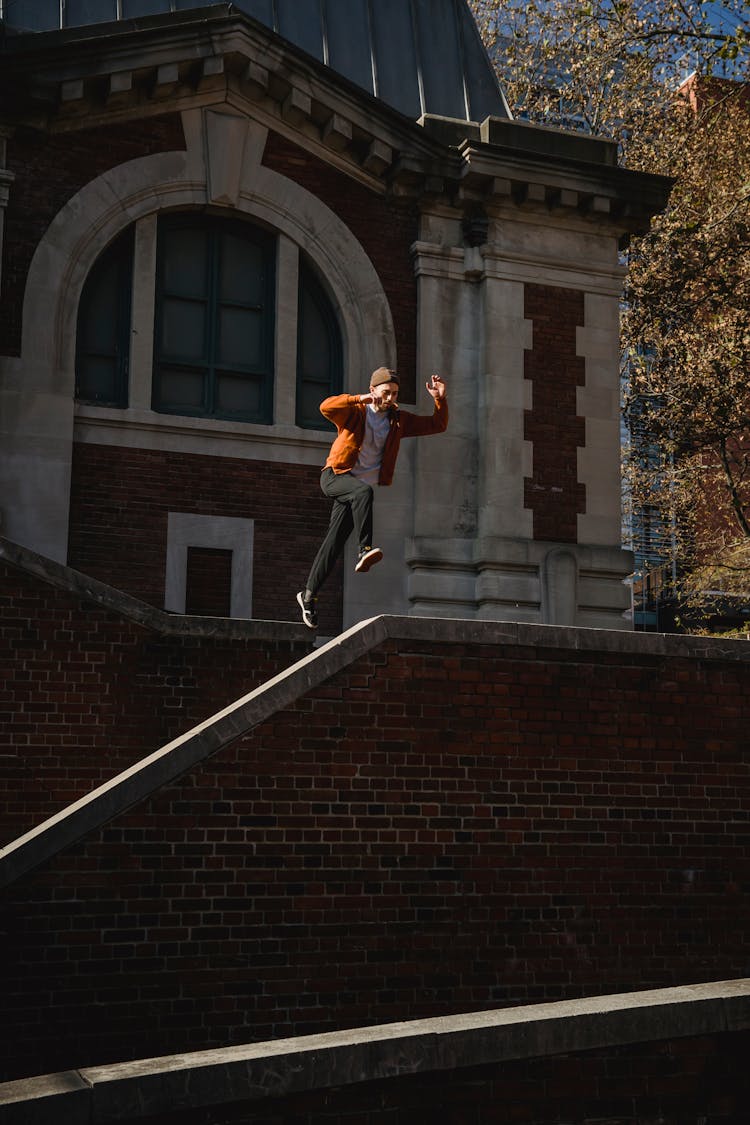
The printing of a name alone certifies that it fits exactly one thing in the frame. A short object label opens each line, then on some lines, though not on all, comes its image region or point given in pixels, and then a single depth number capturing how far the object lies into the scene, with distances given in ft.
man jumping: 33.14
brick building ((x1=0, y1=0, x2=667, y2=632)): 44.80
